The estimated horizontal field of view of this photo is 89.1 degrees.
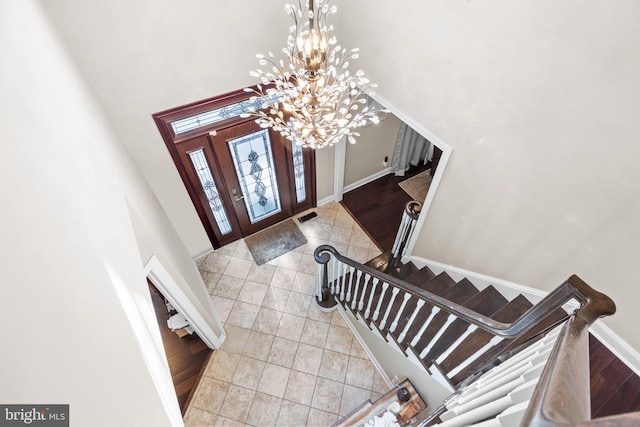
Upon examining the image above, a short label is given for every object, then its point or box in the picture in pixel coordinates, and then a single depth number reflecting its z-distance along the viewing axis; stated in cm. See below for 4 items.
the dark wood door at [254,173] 396
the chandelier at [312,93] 194
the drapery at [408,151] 556
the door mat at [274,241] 482
